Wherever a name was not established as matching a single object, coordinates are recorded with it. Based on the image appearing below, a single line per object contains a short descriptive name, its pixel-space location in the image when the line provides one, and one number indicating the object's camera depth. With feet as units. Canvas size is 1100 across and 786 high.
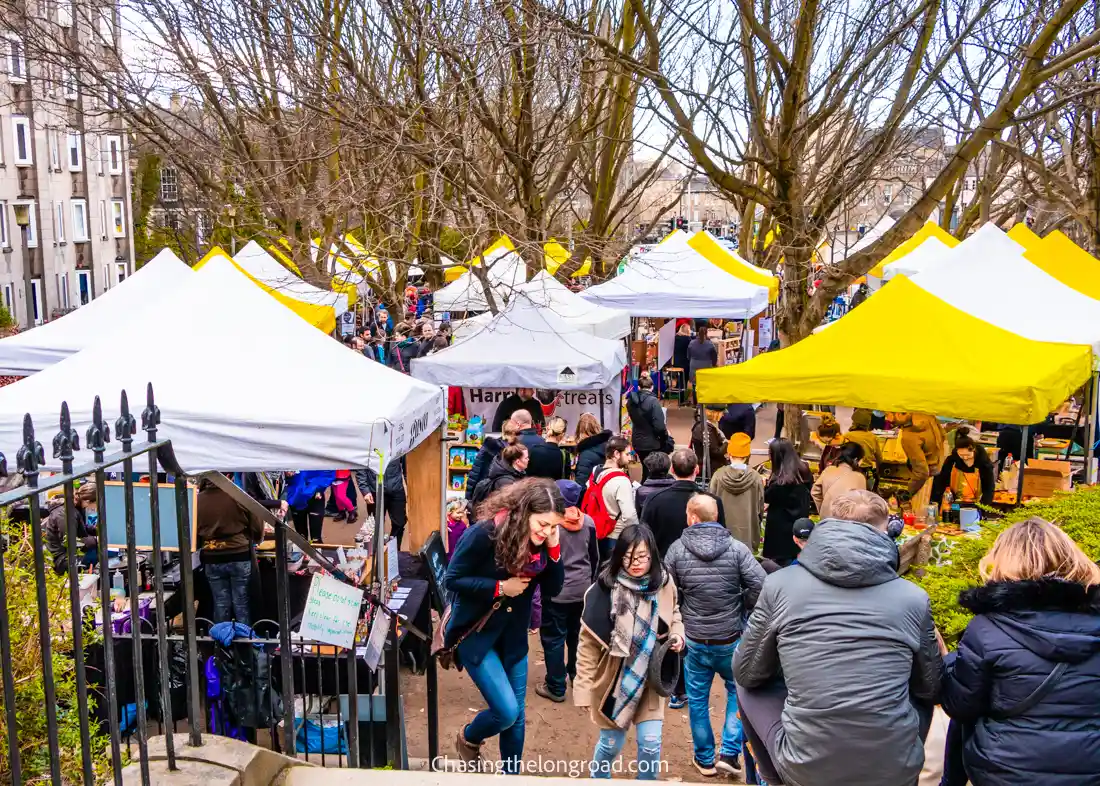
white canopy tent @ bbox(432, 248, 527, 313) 59.65
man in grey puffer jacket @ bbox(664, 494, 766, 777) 17.93
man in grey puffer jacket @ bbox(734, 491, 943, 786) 11.59
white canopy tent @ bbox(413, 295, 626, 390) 38.55
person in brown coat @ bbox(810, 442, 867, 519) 26.58
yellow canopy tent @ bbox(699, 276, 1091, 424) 26.99
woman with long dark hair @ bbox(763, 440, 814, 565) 25.20
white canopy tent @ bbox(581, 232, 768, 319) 54.19
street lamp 113.60
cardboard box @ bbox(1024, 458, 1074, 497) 33.09
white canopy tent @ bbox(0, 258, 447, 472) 22.04
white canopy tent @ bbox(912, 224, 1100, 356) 38.17
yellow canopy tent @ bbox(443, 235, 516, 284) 73.67
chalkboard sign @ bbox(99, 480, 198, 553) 22.95
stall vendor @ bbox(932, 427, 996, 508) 31.24
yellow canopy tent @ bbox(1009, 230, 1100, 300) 49.47
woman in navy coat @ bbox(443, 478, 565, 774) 16.46
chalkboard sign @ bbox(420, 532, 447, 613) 22.62
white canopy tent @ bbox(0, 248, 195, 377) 37.19
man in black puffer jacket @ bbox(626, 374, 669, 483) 39.83
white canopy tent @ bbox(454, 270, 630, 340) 45.27
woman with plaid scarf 16.49
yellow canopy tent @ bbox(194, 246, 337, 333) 45.85
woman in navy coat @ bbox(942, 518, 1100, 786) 10.91
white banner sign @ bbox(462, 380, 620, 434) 41.37
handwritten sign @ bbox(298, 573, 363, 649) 16.99
